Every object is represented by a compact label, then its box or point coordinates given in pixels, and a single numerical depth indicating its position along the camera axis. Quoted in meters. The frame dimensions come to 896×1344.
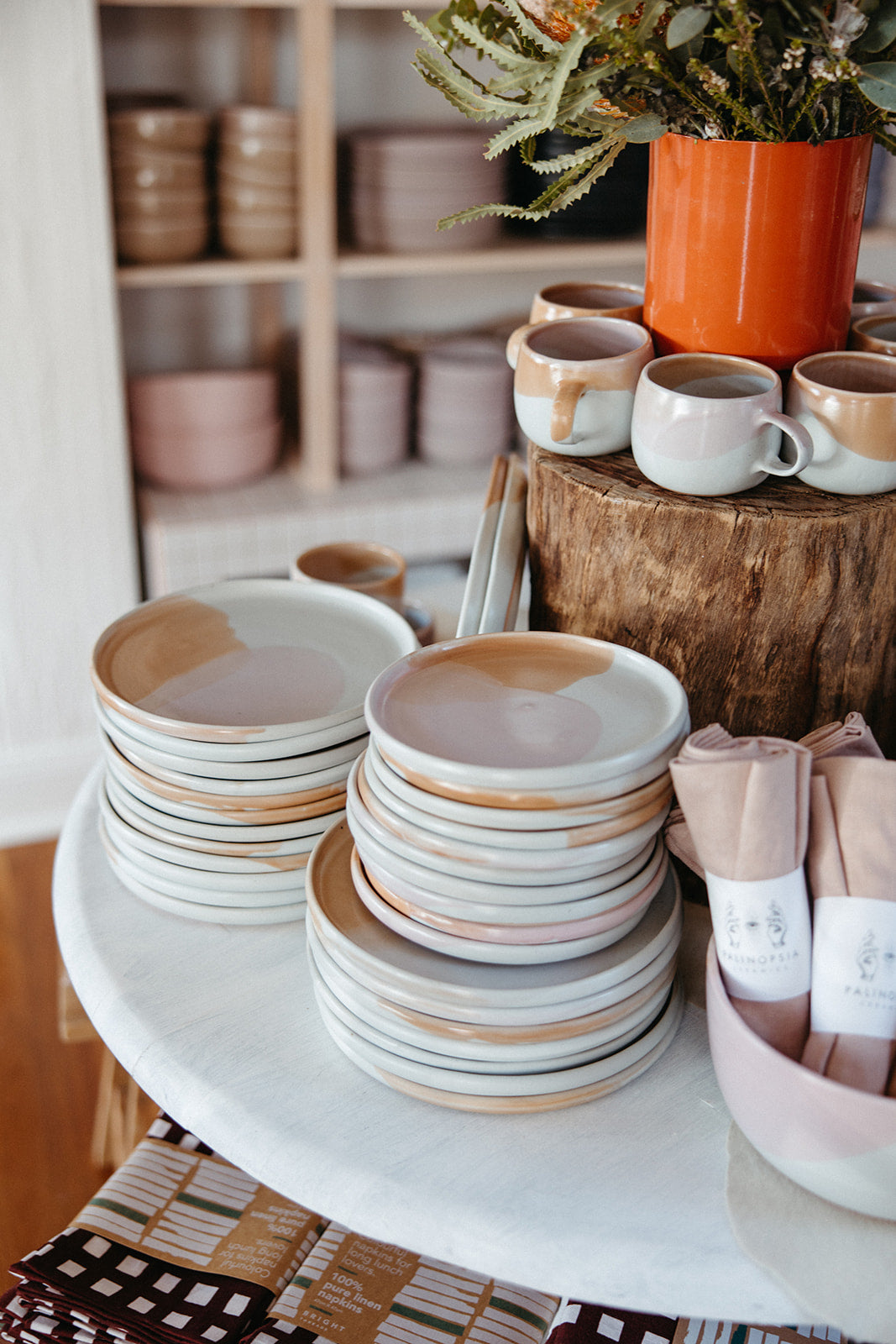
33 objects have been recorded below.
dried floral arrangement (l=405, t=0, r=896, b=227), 0.72
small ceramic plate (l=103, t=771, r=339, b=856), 0.88
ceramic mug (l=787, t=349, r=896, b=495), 0.81
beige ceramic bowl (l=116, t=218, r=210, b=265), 2.09
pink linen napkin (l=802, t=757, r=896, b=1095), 0.66
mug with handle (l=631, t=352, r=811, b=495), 0.81
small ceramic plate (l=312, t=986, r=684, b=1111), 0.73
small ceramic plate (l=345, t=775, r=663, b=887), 0.70
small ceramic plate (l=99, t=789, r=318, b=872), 0.89
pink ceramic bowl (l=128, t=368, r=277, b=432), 2.24
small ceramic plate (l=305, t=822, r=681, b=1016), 0.72
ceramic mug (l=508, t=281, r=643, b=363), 1.04
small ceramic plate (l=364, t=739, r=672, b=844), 0.69
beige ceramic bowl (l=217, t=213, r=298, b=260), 2.15
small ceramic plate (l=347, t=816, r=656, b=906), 0.71
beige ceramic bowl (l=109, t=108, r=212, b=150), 2.00
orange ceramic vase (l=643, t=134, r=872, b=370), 0.83
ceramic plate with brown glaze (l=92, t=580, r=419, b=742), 0.88
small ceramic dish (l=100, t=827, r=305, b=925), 0.90
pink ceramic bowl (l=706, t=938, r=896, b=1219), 0.62
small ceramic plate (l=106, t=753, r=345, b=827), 0.87
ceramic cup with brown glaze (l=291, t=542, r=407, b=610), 1.17
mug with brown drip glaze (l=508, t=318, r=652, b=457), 0.88
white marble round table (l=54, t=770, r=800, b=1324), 0.66
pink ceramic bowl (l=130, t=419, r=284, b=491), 2.30
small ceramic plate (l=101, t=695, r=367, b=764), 0.85
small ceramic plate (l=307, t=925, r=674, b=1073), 0.72
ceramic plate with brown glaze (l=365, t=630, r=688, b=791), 0.70
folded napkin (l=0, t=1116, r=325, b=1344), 0.94
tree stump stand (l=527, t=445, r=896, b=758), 0.85
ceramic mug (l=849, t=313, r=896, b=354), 0.93
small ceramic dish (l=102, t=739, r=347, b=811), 0.86
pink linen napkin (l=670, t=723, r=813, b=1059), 0.65
